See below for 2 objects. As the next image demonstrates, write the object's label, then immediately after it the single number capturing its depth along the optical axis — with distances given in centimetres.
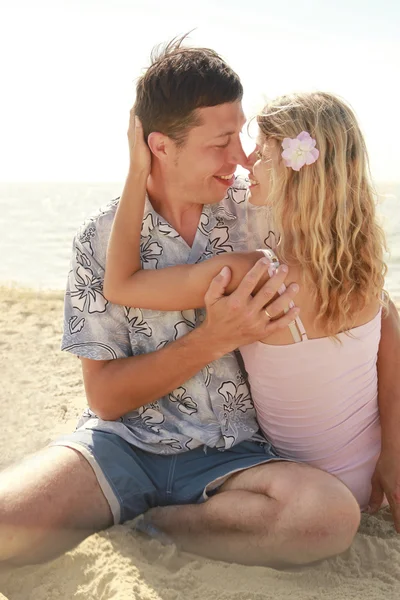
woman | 286
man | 275
